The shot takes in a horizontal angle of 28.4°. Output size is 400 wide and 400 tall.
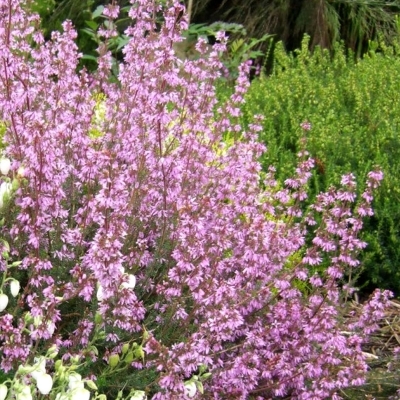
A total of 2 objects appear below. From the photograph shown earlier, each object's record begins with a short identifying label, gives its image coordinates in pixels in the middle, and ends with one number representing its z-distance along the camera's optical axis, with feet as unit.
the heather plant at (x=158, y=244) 7.36
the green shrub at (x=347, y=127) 12.98
